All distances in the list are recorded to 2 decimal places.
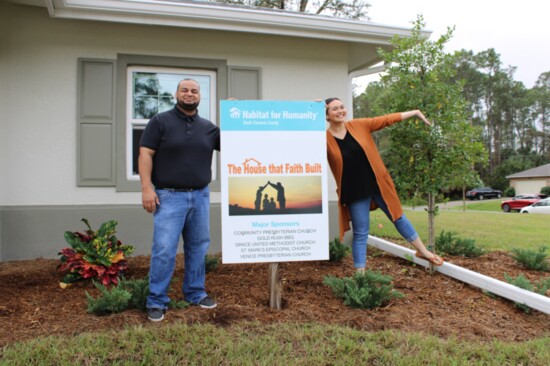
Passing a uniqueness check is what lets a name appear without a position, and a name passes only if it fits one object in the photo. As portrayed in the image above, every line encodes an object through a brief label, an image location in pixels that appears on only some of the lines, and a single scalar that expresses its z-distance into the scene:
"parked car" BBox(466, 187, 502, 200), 48.69
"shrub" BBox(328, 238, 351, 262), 5.19
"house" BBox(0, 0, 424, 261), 5.41
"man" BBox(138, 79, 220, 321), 3.15
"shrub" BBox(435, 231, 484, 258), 5.41
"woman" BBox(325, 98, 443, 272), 3.79
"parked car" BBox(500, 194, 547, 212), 31.30
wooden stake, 3.44
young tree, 4.39
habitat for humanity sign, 3.23
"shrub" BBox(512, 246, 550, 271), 4.99
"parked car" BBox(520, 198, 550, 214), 27.04
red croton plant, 4.19
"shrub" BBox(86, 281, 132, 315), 3.21
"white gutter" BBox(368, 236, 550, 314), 3.59
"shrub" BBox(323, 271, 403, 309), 3.48
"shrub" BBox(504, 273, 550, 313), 3.68
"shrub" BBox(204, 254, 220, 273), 4.77
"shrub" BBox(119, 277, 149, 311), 3.31
